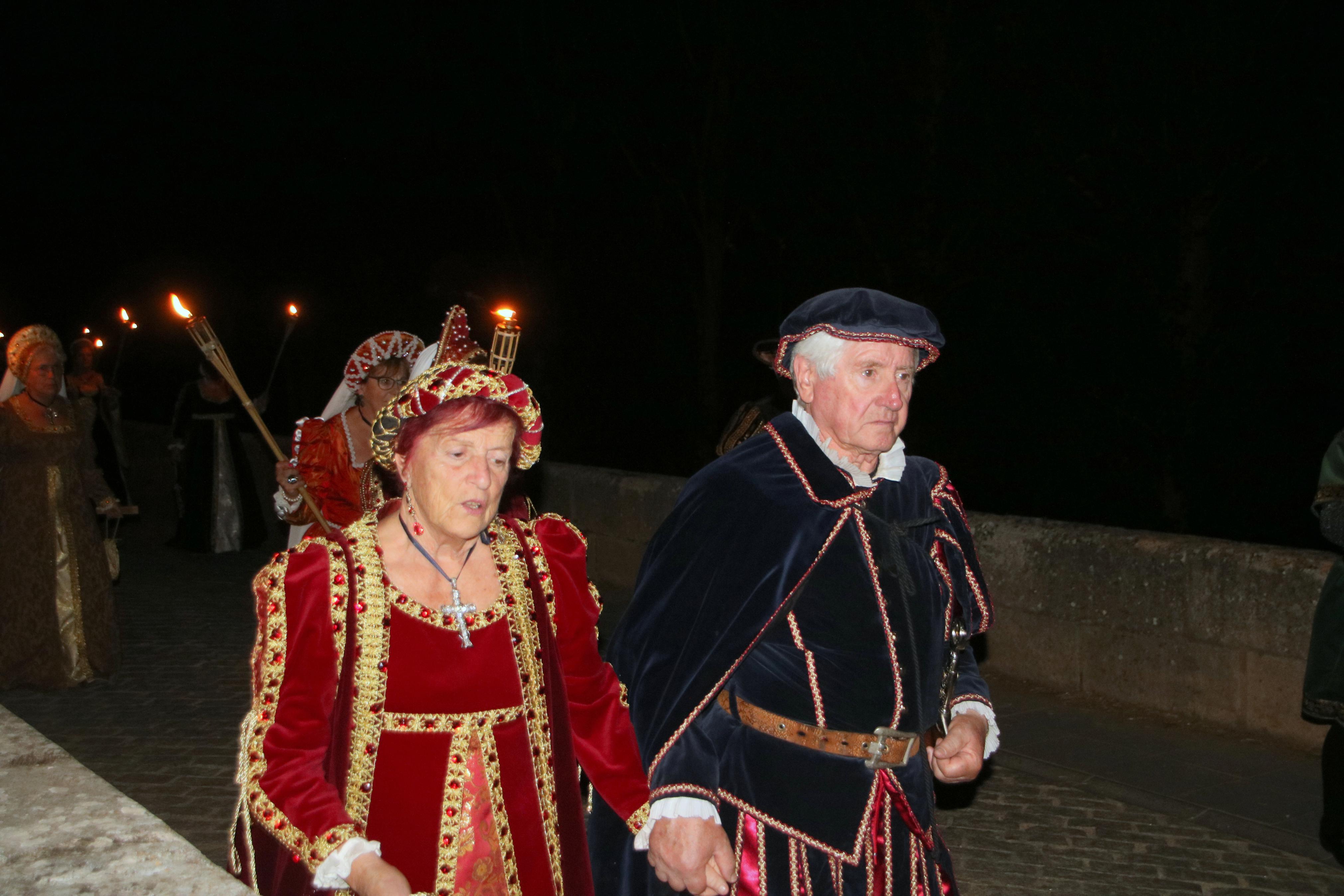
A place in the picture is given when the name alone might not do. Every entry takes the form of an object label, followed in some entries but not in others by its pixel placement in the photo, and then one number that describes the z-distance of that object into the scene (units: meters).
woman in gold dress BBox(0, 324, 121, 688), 7.81
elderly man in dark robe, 2.68
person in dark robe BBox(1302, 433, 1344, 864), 4.74
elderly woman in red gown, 2.41
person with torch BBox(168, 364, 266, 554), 13.09
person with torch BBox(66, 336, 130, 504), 13.92
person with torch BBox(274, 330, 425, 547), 5.61
